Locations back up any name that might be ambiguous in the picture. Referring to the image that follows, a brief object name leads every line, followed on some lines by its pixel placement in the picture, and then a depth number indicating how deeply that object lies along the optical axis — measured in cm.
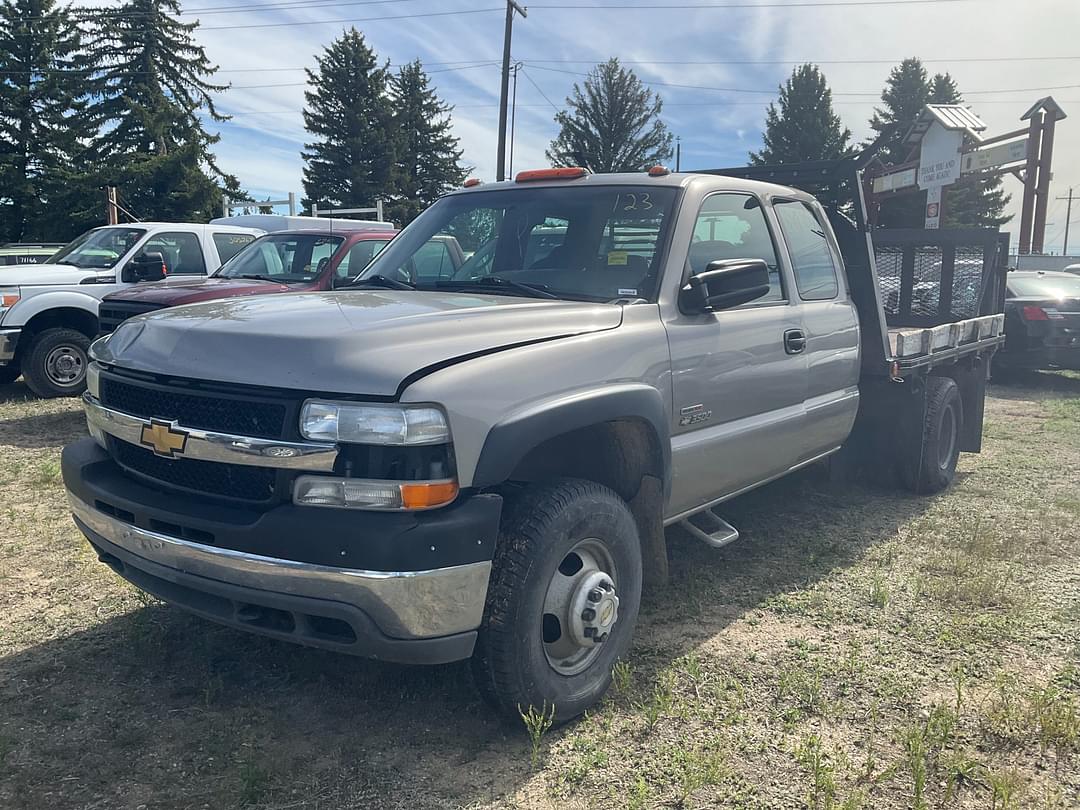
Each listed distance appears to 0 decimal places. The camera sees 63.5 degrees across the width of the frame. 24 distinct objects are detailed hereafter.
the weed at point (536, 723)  283
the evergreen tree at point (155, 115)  3625
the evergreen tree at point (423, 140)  5178
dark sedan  1157
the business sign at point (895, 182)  1534
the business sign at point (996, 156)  1509
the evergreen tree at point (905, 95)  5047
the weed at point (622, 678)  328
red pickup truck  750
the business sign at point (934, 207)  1499
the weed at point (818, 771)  267
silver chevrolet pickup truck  250
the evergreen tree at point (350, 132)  4688
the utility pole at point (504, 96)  3039
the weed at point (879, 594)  423
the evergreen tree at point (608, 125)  4650
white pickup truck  893
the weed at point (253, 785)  262
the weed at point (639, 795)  263
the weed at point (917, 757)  264
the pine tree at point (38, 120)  3544
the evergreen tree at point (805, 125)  4644
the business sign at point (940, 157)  1497
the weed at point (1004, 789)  263
